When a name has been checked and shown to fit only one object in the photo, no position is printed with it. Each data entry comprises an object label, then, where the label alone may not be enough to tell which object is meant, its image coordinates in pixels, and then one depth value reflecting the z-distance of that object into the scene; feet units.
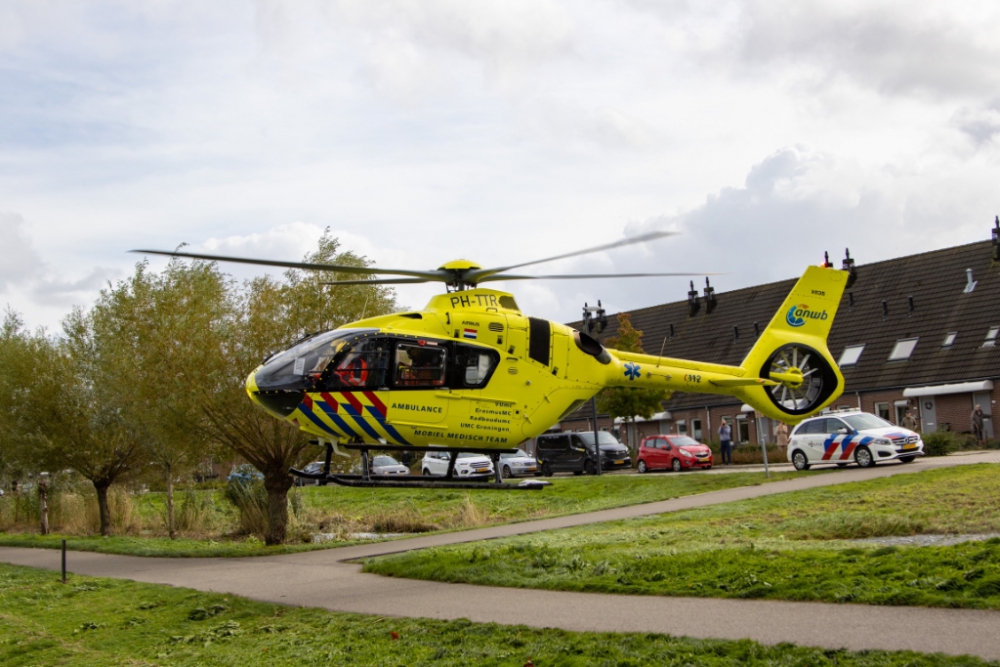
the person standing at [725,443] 127.95
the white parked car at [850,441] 87.97
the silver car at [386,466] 145.18
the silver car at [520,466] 136.46
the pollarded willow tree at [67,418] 94.38
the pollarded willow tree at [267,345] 73.20
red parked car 122.52
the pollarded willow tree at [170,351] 73.26
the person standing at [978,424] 125.08
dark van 136.15
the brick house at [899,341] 134.31
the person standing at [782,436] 123.54
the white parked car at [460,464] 131.85
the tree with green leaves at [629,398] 146.20
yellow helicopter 49.29
